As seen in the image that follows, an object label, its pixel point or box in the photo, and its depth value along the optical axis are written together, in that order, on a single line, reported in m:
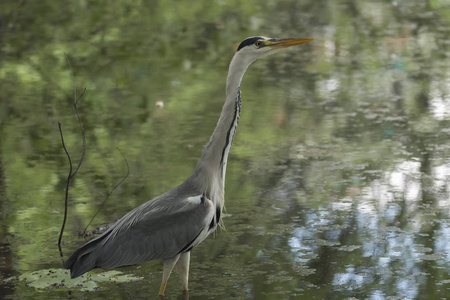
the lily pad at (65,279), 10.73
